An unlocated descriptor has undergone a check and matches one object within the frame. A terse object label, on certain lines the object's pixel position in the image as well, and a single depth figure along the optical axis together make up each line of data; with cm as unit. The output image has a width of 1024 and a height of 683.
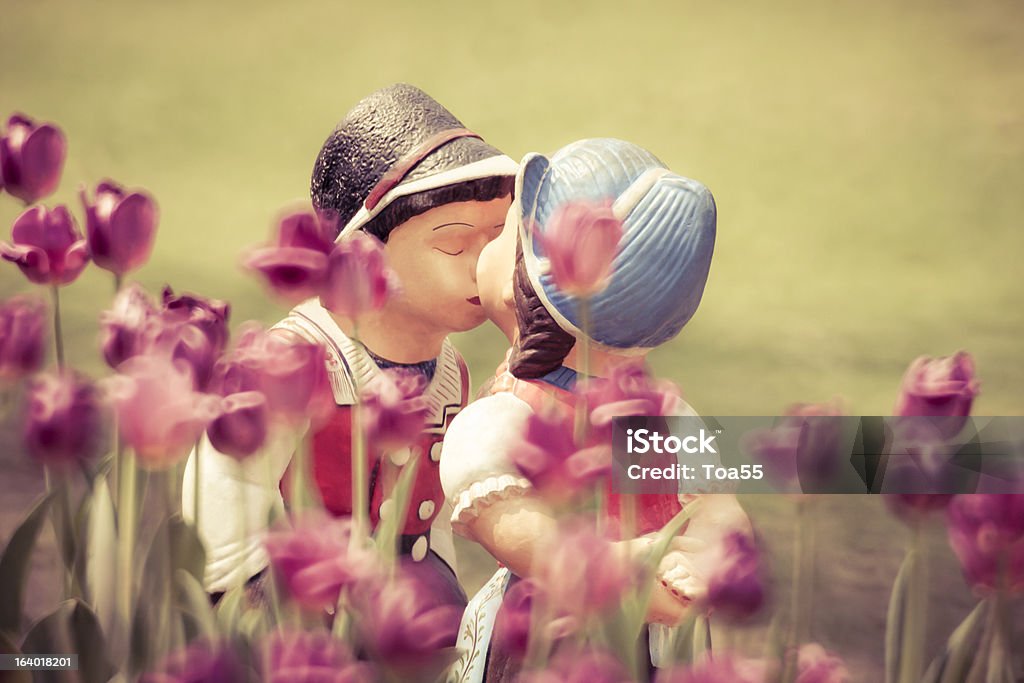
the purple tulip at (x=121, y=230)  640
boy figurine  664
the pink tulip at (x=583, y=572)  625
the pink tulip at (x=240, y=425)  632
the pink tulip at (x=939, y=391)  630
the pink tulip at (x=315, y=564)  624
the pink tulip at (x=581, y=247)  634
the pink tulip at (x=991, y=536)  629
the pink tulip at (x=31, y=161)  646
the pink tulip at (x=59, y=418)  634
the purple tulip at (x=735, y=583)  631
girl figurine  650
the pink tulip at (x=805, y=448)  630
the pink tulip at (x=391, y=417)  640
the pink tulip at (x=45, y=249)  643
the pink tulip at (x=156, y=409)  629
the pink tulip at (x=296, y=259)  635
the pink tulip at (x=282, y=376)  633
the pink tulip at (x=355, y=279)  637
